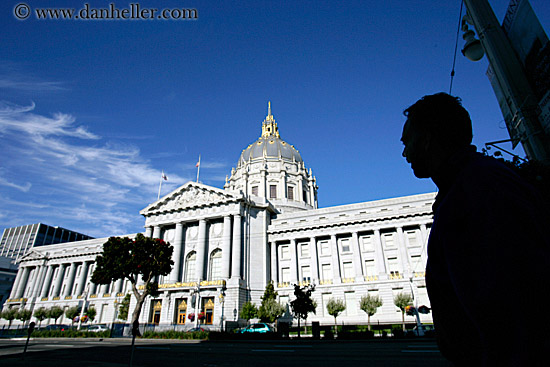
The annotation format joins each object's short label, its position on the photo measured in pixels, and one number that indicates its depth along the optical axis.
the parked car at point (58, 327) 48.83
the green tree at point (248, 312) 42.47
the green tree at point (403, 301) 38.78
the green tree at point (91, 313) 55.87
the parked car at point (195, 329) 37.03
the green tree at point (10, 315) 60.75
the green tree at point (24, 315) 60.66
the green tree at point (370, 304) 40.03
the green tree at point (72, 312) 55.13
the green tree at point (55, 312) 56.84
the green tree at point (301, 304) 34.65
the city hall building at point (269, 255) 45.06
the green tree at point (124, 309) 50.80
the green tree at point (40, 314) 57.62
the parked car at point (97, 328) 43.12
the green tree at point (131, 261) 35.12
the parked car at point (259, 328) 32.00
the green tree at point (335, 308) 41.50
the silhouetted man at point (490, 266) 1.03
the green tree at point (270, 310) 40.41
